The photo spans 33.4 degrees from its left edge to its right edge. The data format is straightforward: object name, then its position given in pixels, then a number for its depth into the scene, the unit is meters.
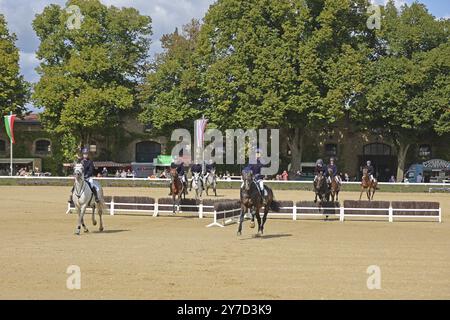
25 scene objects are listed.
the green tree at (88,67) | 80.25
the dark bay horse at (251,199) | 26.78
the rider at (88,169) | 28.54
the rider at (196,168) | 52.00
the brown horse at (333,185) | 40.21
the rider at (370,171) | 49.22
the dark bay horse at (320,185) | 37.78
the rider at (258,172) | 27.61
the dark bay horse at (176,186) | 38.62
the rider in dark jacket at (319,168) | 38.22
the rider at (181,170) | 39.96
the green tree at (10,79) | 82.06
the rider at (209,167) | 59.16
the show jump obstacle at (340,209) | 37.69
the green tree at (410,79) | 73.88
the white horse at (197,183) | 51.56
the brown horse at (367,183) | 49.41
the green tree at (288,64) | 73.06
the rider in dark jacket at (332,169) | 39.12
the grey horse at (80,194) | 27.45
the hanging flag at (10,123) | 74.14
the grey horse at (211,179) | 58.09
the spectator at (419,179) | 75.97
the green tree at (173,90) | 81.31
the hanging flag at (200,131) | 66.31
